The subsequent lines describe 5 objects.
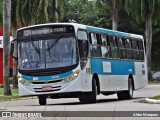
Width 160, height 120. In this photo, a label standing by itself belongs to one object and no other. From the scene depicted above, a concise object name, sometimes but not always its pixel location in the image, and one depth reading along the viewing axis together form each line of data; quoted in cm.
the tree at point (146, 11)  5781
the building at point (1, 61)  6951
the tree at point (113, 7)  5494
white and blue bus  2317
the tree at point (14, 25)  4597
